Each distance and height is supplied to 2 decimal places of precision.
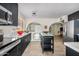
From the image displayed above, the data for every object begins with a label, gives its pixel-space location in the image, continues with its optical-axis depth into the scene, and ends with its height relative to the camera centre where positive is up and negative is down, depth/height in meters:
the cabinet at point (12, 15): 1.41 +0.35
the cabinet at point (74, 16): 2.84 +0.64
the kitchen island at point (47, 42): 2.37 -0.53
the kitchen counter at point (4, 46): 0.66 -0.23
